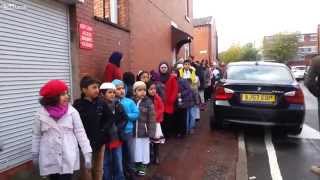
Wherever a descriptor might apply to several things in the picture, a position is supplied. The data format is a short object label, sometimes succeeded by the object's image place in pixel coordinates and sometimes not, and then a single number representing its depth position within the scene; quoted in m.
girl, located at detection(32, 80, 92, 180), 2.24
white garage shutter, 2.74
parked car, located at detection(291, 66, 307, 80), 23.83
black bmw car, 4.63
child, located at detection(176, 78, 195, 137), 4.74
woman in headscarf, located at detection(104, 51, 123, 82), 4.04
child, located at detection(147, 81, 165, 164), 3.70
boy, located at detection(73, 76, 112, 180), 2.57
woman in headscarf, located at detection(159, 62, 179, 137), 4.54
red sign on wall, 3.73
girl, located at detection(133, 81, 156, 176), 3.31
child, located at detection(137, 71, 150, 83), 3.82
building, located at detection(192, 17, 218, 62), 22.15
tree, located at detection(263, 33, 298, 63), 46.62
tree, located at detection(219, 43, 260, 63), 46.46
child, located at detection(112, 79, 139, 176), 3.08
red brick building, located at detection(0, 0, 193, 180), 2.78
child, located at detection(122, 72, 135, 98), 3.76
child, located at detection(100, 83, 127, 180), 2.91
